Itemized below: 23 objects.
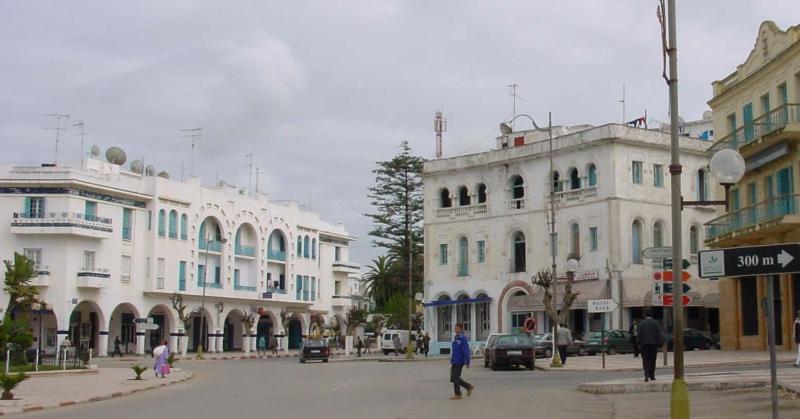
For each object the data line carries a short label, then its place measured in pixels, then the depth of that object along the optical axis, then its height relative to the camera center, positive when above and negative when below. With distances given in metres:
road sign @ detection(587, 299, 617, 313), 34.88 +0.79
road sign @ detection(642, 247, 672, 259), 22.36 +1.70
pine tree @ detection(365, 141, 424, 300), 85.50 +10.46
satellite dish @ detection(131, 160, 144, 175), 76.50 +12.16
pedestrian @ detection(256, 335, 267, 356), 80.60 -1.38
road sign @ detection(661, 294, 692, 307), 23.75 +0.70
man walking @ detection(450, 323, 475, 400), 22.09 -0.71
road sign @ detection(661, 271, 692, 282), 23.33 +1.22
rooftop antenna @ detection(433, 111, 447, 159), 77.14 +15.60
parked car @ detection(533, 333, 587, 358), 47.06 -0.81
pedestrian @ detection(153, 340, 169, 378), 34.56 -1.08
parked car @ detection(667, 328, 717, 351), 50.81 -0.55
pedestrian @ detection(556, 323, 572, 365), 38.19 -0.54
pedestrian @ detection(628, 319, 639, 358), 40.29 -0.46
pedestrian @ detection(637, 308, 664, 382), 23.39 -0.30
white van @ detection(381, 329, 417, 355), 69.62 -0.82
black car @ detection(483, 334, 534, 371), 36.66 -0.85
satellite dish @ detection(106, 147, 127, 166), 73.62 +12.53
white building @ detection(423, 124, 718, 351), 55.94 +6.28
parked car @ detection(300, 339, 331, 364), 54.84 -1.20
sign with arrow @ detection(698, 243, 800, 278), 11.56 +0.81
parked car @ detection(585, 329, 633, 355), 48.59 -0.68
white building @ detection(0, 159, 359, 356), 63.84 +5.25
